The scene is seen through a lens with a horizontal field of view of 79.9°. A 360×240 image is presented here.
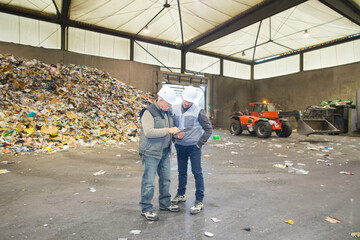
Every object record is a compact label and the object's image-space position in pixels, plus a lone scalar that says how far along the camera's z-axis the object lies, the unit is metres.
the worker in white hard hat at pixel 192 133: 2.55
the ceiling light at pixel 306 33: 11.83
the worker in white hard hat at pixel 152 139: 2.26
